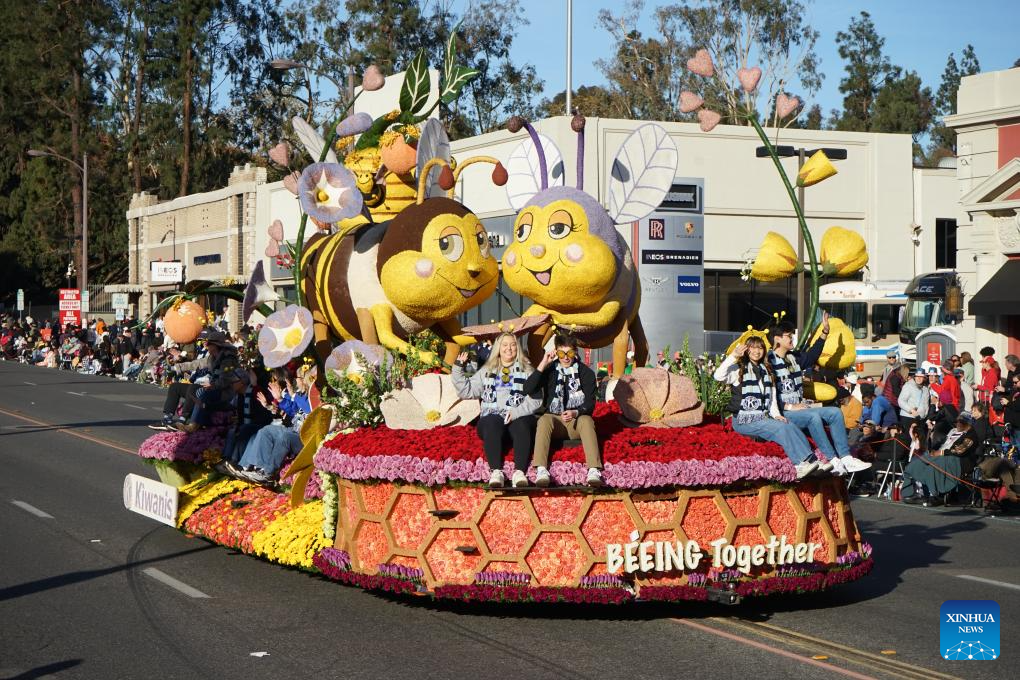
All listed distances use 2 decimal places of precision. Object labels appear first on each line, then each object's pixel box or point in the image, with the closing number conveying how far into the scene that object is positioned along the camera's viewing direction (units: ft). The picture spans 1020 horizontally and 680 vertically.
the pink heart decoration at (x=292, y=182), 44.61
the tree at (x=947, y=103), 240.32
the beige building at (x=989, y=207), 92.17
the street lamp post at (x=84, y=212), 182.66
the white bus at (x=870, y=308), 116.16
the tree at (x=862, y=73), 234.58
